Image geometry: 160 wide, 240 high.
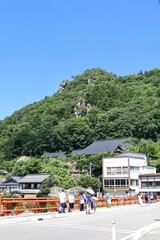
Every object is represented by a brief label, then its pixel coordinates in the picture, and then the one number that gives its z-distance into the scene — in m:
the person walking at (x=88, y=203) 20.41
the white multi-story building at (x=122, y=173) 60.72
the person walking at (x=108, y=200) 27.21
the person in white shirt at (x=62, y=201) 19.31
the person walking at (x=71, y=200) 20.67
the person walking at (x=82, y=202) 21.91
